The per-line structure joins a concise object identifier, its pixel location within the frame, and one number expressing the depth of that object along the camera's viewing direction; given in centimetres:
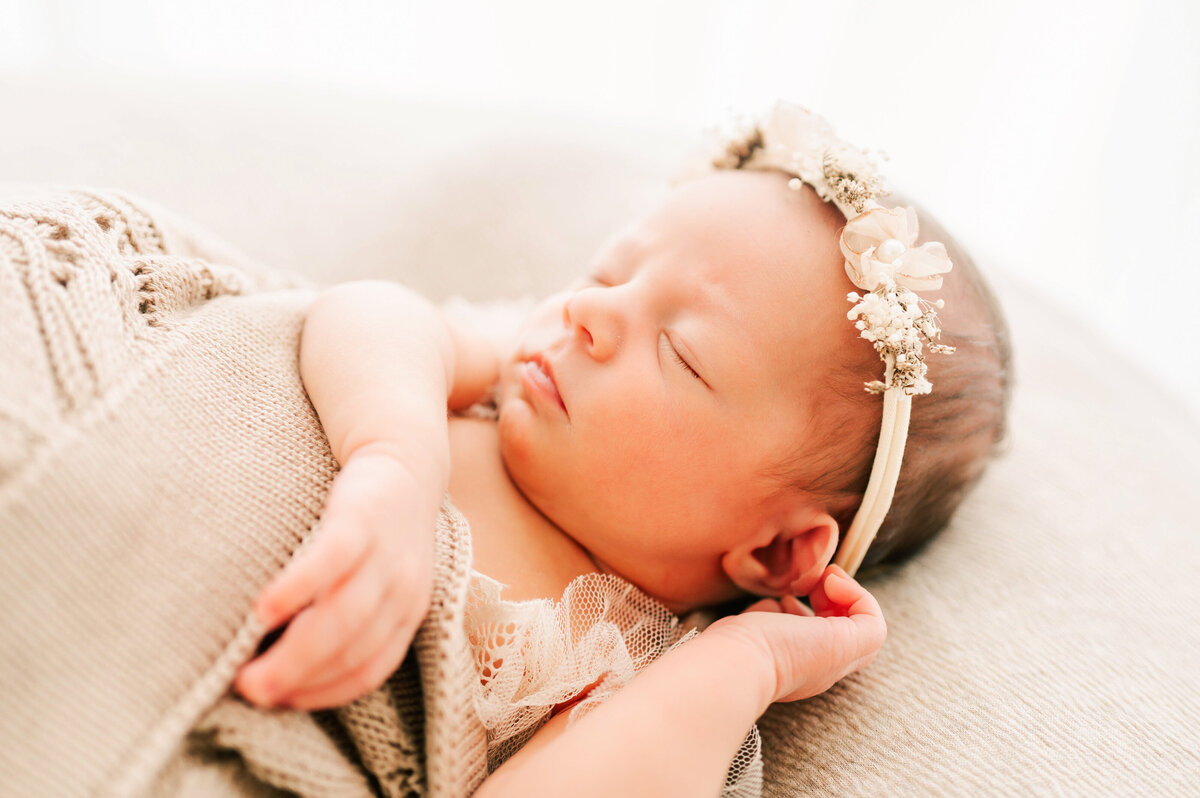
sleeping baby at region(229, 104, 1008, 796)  30
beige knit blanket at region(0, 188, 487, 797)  26
